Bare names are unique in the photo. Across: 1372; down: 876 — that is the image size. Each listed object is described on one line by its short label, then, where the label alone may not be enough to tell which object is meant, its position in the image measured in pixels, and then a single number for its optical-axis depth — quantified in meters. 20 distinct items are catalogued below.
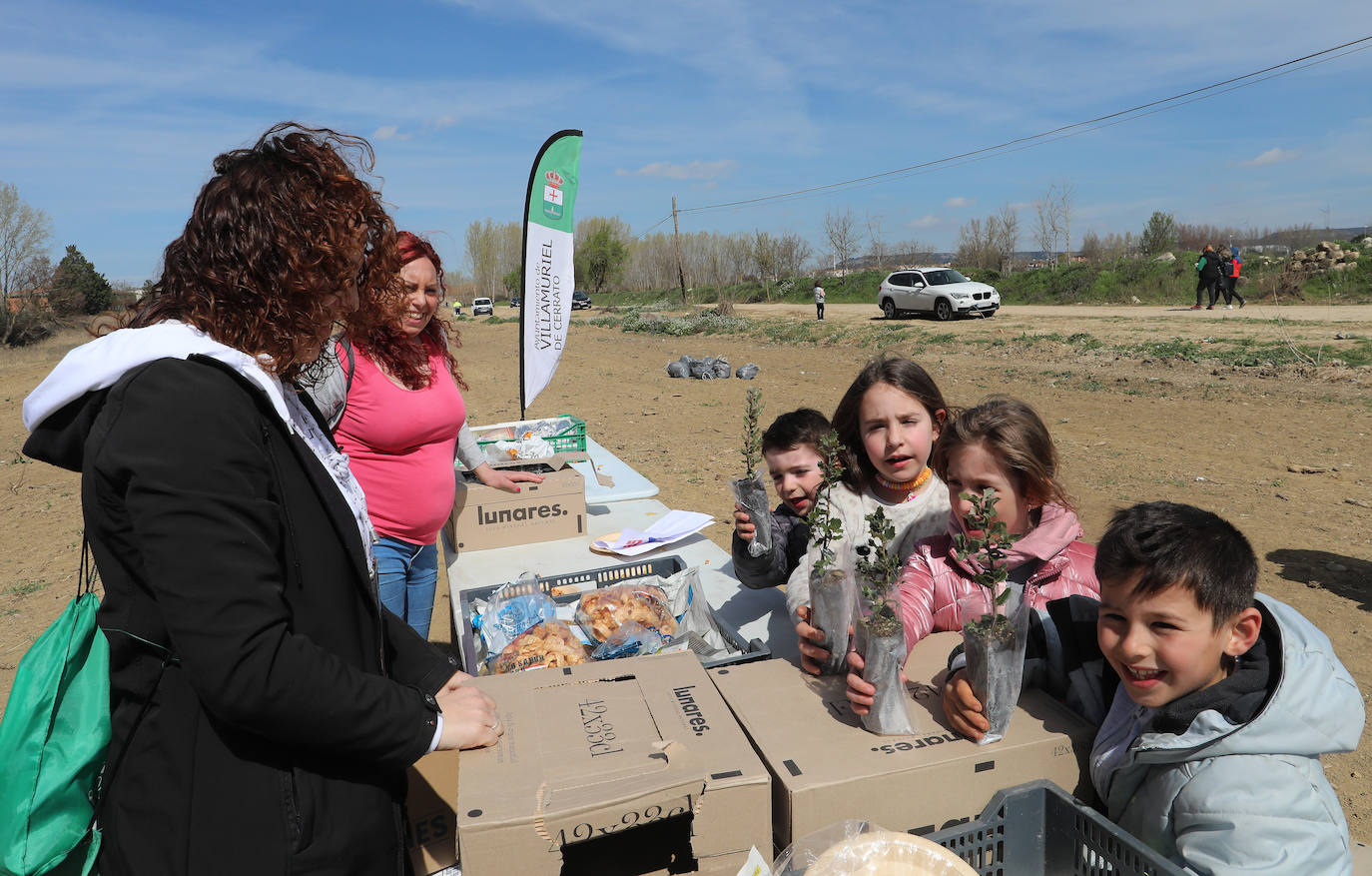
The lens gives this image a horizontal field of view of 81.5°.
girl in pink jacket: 1.89
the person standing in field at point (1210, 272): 18.02
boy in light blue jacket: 1.12
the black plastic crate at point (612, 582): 1.93
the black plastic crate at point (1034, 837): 1.22
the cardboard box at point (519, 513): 3.00
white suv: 20.81
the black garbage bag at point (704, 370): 14.00
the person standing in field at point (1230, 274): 18.09
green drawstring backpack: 1.11
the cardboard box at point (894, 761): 1.24
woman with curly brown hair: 0.99
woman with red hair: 2.52
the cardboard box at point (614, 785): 1.13
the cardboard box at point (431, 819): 1.42
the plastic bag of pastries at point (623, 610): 2.04
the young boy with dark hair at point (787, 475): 2.40
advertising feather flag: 4.46
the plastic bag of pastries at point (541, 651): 1.80
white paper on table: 2.93
